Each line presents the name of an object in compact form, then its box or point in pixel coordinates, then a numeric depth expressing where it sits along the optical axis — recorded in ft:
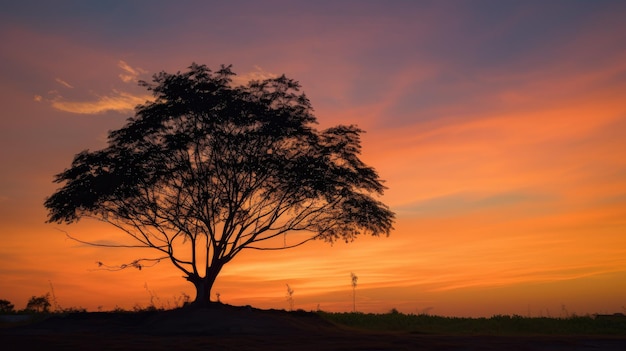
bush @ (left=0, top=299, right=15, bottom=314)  139.79
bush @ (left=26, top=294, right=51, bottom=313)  144.87
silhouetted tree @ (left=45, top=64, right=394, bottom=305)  117.70
